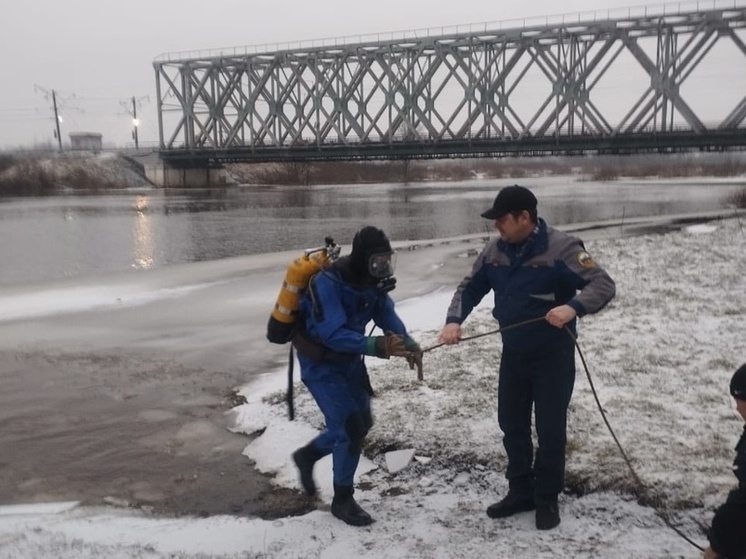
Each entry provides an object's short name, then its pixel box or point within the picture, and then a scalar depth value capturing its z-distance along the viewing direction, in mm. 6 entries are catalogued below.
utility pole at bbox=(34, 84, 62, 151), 108438
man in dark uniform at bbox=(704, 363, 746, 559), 3039
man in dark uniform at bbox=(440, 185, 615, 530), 3957
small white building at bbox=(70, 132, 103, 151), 118625
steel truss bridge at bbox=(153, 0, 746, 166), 60312
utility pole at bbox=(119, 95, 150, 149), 121250
